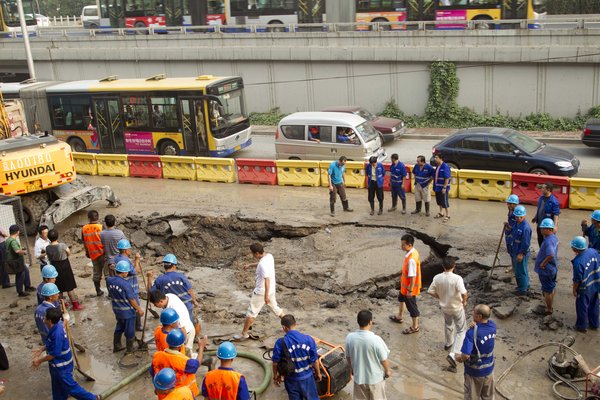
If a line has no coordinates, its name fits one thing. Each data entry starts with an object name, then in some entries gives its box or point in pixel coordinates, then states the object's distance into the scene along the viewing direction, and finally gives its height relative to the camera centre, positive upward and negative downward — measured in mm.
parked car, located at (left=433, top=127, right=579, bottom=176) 16516 -3873
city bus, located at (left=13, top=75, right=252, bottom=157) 21000 -2958
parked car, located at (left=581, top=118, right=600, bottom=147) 19875 -4165
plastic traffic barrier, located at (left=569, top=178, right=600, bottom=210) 14688 -4368
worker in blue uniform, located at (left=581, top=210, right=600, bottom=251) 10281 -3698
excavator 15500 -3532
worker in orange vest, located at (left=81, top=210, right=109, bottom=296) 11516 -3735
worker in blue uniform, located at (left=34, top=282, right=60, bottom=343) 8680 -3510
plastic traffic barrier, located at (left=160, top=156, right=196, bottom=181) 19781 -4284
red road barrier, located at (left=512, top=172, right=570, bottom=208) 15023 -4287
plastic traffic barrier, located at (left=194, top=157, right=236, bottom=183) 19219 -4297
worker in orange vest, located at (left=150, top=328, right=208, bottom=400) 7125 -3591
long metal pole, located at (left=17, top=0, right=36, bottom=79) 28269 -510
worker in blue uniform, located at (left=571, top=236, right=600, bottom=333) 9500 -3992
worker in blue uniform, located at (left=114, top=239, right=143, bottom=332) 9541 -3506
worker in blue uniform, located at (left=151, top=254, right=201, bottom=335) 9047 -3517
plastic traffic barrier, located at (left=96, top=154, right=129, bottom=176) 20734 -4253
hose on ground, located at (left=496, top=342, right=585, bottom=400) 8242 -4833
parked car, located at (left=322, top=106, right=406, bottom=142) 23594 -4105
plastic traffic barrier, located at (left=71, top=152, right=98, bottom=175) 21219 -4260
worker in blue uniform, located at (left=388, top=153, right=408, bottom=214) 15078 -3825
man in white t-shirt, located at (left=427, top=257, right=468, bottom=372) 8906 -3919
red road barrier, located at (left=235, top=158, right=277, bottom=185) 18547 -4276
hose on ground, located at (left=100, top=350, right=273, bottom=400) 8453 -4624
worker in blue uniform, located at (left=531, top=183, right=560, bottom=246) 11753 -3665
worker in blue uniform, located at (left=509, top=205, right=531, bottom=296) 10734 -4005
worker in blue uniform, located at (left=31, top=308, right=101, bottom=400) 8023 -3953
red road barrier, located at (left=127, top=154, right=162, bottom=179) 20281 -4269
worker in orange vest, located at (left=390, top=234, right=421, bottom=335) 9555 -3946
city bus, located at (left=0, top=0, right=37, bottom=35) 40844 +1105
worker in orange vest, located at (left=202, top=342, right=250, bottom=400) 6707 -3610
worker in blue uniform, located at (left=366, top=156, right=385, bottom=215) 15117 -3885
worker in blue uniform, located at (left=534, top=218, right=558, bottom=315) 9930 -3917
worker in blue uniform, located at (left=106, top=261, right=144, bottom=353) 9266 -3763
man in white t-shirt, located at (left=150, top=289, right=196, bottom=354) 8219 -3543
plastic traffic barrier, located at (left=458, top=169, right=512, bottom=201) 15734 -4327
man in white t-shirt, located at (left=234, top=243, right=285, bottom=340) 9531 -3886
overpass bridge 24281 -2109
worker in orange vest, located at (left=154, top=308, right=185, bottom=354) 7719 -3498
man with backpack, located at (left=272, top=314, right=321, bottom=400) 7418 -3837
